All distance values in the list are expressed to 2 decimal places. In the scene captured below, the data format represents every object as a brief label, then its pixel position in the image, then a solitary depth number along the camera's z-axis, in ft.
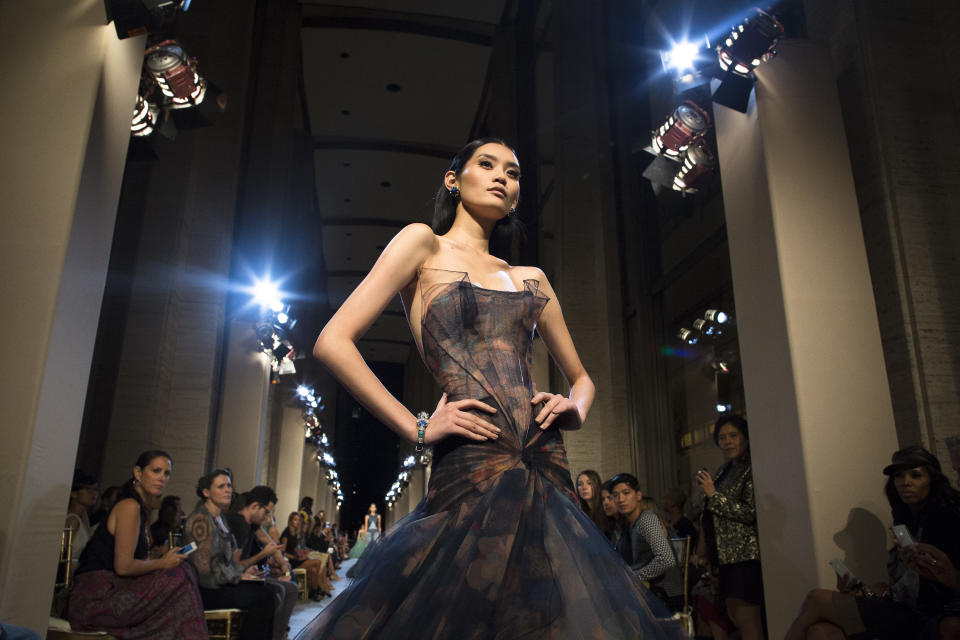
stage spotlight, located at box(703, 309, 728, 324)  24.44
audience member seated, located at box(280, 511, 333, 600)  32.35
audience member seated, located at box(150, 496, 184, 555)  16.20
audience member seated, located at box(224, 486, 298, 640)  19.10
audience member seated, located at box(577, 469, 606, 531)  18.12
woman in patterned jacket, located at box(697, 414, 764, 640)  12.27
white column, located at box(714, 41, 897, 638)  10.68
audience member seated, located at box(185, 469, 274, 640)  15.57
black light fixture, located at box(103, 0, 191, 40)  10.80
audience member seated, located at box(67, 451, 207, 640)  11.80
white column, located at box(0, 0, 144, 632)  8.94
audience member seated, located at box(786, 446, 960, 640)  8.39
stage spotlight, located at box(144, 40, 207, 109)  14.65
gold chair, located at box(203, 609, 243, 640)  14.69
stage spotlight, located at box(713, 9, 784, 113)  12.87
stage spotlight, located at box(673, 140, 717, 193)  17.02
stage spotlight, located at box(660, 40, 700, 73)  14.48
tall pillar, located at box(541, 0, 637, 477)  28.22
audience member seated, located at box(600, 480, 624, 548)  15.78
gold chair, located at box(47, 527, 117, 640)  10.95
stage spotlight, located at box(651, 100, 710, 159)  16.31
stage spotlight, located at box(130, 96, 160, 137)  14.85
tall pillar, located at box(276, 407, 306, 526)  47.47
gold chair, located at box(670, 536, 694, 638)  13.93
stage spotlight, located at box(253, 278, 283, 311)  30.99
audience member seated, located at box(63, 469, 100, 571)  16.46
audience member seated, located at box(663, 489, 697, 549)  20.78
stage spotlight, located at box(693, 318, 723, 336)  24.91
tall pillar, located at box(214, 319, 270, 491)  28.84
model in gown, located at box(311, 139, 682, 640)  3.58
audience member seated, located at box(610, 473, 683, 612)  14.01
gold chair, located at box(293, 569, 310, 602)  30.81
